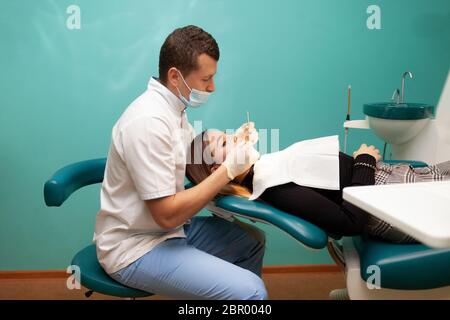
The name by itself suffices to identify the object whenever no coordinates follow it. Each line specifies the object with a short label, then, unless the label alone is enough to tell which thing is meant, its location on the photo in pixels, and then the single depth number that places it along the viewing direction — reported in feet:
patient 4.11
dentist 3.78
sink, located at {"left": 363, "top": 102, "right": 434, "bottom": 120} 6.04
